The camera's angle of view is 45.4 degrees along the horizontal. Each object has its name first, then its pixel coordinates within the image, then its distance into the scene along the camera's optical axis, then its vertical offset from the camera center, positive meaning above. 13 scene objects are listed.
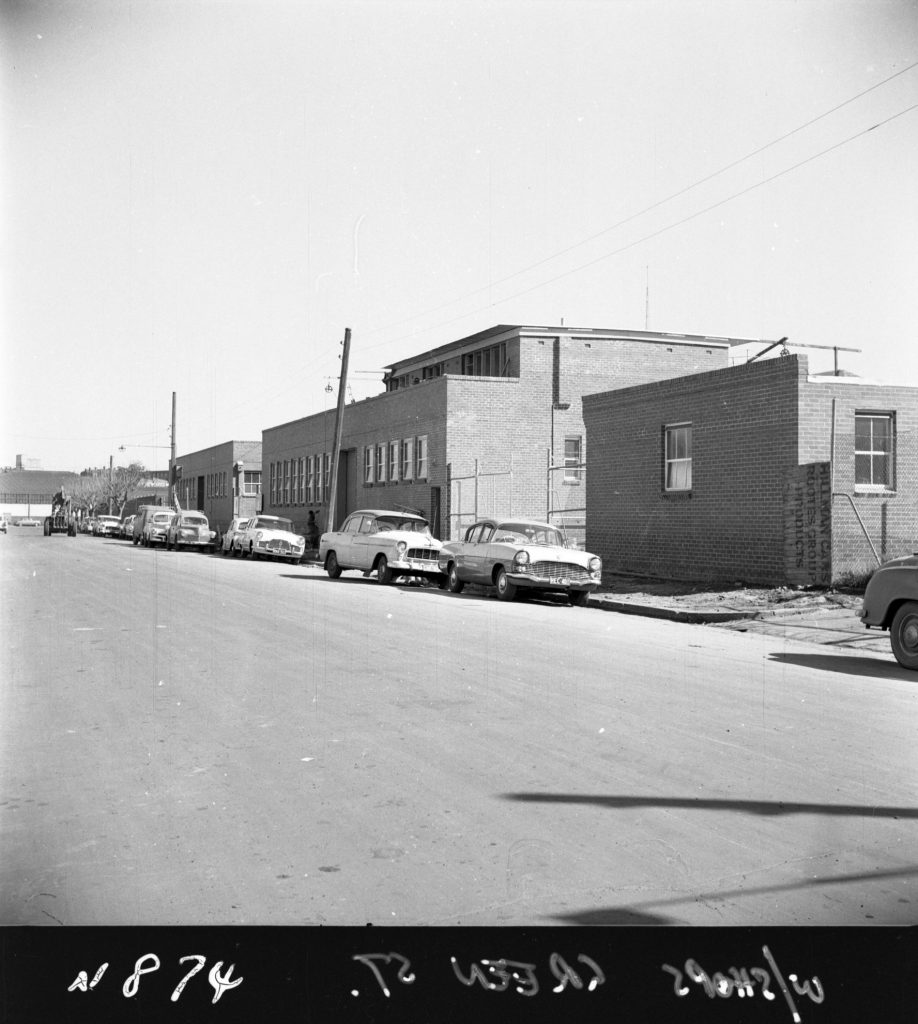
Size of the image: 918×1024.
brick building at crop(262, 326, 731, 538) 38.72 +3.75
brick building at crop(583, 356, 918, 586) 20.58 +1.00
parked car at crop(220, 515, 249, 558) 40.41 -0.85
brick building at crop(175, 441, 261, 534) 71.31 +2.32
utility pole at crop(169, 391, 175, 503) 70.73 +2.90
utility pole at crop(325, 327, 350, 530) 38.25 +2.37
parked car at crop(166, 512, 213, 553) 46.97 -0.80
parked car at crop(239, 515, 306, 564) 36.97 -0.84
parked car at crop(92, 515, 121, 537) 73.50 -0.88
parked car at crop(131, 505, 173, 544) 52.97 -0.23
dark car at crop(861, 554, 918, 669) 12.20 -0.91
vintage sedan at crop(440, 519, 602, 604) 21.02 -0.82
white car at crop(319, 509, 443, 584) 25.56 -0.71
